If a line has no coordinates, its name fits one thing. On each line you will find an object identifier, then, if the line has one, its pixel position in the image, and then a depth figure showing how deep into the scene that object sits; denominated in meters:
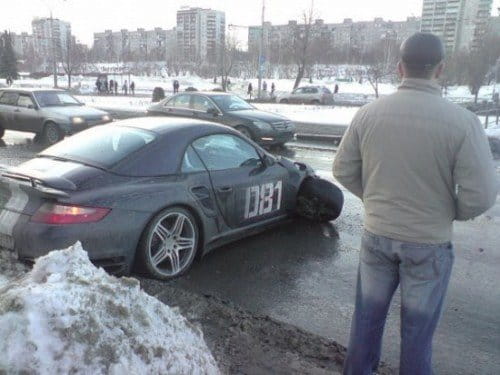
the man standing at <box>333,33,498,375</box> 2.18
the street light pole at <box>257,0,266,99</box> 32.88
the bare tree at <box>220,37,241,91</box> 52.58
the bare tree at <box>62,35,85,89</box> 71.62
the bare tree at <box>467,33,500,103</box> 31.95
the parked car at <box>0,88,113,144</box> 13.25
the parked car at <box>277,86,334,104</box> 33.88
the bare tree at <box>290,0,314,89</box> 42.94
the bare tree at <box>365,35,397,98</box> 43.08
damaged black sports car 3.83
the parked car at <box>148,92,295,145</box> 12.54
